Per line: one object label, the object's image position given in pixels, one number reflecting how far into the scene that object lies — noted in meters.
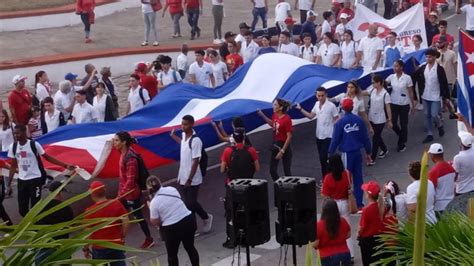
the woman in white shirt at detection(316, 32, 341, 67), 18.52
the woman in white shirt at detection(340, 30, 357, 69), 18.56
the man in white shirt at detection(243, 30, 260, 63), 19.34
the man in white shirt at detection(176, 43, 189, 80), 18.59
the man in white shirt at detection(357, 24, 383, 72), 18.06
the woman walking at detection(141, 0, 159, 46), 23.70
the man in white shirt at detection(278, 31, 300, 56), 18.92
